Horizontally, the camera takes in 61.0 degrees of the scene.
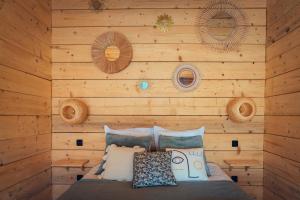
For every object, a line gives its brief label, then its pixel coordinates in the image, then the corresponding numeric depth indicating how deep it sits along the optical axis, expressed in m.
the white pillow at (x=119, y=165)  2.16
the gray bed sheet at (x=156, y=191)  1.74
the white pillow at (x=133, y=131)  2.67
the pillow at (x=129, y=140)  2.52
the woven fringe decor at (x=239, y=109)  2.65
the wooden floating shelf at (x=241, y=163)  2.62
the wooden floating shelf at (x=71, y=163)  2.62
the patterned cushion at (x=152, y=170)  1.97
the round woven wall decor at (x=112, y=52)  2.81
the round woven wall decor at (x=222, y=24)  2.81
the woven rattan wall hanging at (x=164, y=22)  2.82
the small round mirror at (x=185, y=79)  2.80
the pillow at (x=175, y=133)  2.59
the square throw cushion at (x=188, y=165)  2.16
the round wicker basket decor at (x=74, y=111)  2.68
